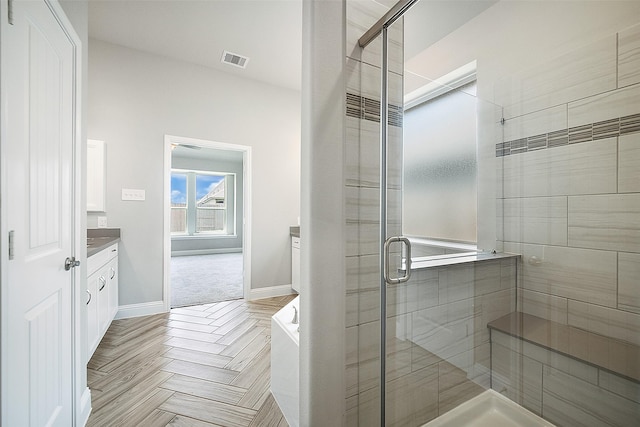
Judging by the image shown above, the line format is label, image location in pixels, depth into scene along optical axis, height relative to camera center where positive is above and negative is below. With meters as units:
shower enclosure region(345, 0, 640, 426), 1.11 +0.00
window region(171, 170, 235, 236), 7.85 +0.28
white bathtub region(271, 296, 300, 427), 1.43 -0.83
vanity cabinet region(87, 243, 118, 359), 1.98 -0.66
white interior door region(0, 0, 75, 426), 0.93 -0.01
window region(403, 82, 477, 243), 1.30 +0.22
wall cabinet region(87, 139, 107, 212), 2.88 +0.38
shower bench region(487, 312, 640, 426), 1.09 -0.68
